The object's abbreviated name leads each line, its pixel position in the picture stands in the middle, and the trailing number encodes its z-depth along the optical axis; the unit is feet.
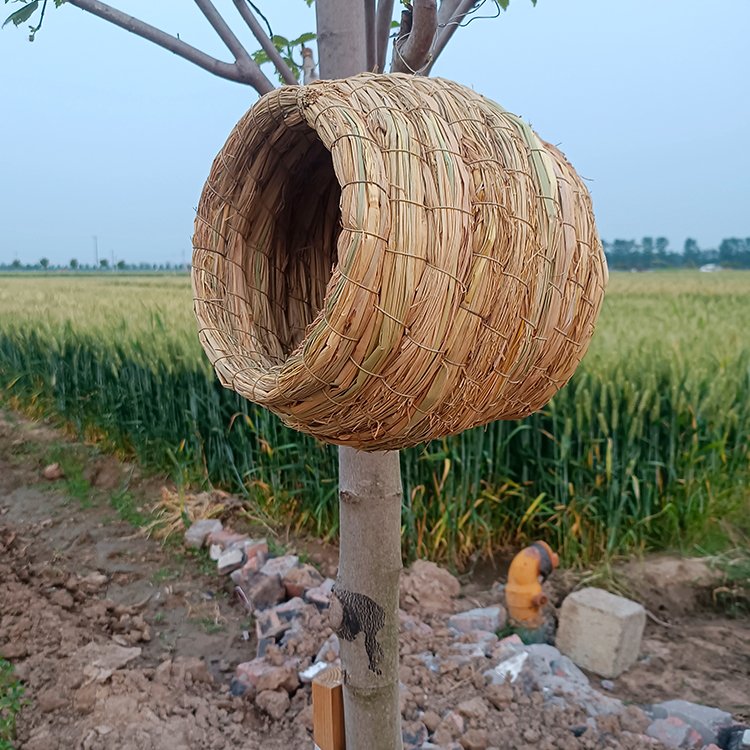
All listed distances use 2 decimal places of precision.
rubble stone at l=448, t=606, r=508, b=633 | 6.02
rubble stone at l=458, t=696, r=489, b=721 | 4.64
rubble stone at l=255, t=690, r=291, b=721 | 4.93
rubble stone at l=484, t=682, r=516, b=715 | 4.82
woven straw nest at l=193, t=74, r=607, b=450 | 1.97
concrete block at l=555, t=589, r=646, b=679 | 5.72
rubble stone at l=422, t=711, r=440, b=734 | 4.58
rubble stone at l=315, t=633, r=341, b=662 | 5.36
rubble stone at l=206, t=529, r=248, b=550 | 7.96
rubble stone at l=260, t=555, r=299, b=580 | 6.82
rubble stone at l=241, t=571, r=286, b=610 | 6.62
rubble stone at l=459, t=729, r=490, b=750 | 4.33
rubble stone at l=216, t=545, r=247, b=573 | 7.53
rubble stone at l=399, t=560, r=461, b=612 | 6.40
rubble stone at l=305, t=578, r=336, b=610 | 6.24
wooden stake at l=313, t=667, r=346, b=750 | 3.53
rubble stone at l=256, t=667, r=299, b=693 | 5.08
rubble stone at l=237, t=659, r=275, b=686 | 5.25
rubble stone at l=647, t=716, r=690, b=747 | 4.53
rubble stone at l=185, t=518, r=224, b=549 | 8.29
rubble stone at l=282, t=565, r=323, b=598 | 6.58
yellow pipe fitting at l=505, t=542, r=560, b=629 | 6.32
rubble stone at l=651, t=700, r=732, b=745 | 4.73
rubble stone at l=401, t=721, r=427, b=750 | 4.46
